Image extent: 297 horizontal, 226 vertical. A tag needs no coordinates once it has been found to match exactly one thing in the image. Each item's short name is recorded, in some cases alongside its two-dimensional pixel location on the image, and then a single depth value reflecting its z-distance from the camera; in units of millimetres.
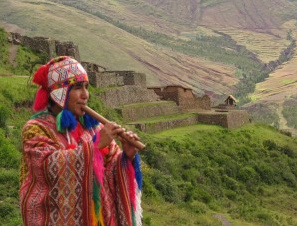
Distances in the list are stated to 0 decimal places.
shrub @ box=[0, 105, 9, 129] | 15500
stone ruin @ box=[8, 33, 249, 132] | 31453
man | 4215
